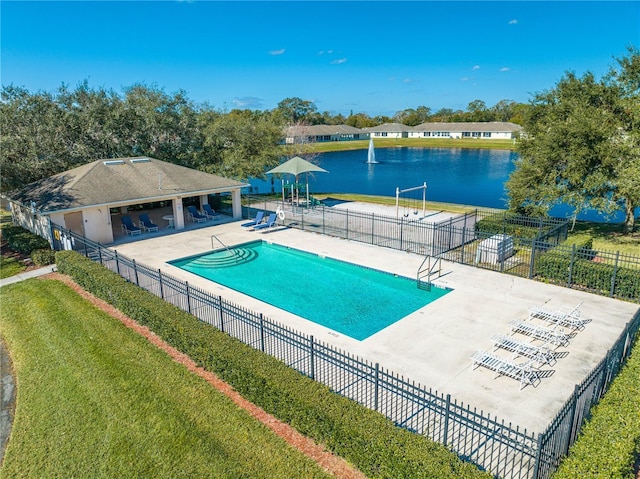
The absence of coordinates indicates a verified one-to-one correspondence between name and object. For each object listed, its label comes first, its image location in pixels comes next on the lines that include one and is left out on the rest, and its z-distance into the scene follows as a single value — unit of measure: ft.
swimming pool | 44.73
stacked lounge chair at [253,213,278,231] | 79.51
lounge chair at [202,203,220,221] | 87.81
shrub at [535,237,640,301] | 45.50
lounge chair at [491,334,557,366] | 33.73
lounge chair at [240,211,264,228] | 80.43
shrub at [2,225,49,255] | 63.16
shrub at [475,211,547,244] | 66.06
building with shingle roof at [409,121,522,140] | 355.36
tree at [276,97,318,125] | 407.23
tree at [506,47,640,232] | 64.69
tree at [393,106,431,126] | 489.26
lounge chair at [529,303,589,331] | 39.65
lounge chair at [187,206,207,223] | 86.17
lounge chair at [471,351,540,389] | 31.19
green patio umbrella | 91.40
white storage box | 56.54
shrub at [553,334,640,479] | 18.83
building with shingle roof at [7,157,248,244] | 67.36
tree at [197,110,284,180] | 110.83
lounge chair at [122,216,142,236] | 76.43
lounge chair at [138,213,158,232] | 78.69
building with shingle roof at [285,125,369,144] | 360.22
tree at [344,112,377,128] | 478.59
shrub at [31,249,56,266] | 58.86
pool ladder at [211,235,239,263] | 64.91
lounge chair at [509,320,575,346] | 36.78
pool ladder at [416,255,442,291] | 51.93
